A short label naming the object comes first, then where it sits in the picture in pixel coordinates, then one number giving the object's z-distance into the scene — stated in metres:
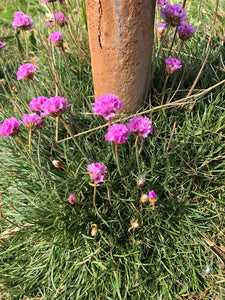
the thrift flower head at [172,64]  0.26
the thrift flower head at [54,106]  0.20
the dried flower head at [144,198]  0.23
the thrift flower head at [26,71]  0.25
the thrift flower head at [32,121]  0.22
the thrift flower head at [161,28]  0.31
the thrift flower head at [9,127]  0.22
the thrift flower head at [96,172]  0.21
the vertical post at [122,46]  0.22
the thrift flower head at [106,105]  0.20
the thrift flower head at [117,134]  0.19
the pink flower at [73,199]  0.23
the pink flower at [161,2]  0.29
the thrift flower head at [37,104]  0.24
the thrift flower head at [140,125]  0.20
